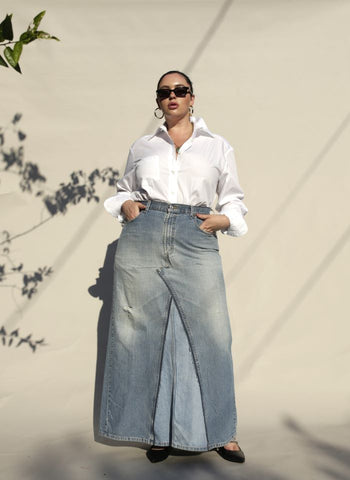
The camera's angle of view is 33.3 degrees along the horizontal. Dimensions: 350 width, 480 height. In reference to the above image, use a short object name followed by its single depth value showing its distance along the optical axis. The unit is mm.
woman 2592
